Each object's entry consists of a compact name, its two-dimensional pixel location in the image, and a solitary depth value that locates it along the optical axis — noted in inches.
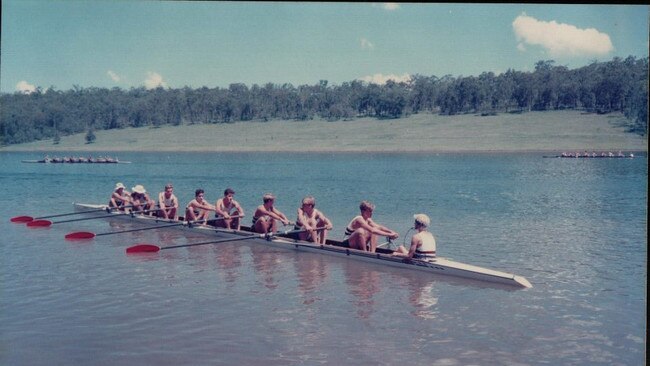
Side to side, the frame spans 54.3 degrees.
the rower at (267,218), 735.1
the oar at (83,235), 812.6
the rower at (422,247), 571.5
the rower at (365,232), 615.1
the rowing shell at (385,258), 533.3
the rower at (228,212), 804.0
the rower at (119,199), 1012.5
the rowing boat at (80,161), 2844.5
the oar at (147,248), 700.0
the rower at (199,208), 844.6
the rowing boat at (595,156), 2691.9
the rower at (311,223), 685.3
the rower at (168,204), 926.4
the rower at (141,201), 968.9
